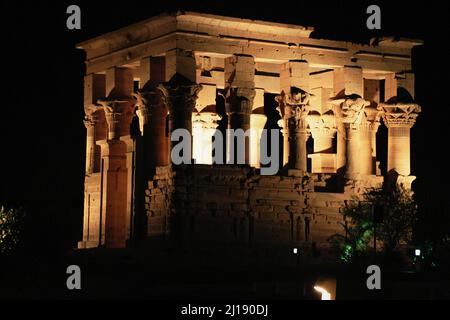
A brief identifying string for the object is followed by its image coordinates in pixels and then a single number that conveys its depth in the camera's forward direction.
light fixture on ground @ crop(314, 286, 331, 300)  66.56
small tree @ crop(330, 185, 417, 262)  82.62
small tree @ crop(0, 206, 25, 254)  83.88
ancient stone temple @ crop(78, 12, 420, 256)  81.31
